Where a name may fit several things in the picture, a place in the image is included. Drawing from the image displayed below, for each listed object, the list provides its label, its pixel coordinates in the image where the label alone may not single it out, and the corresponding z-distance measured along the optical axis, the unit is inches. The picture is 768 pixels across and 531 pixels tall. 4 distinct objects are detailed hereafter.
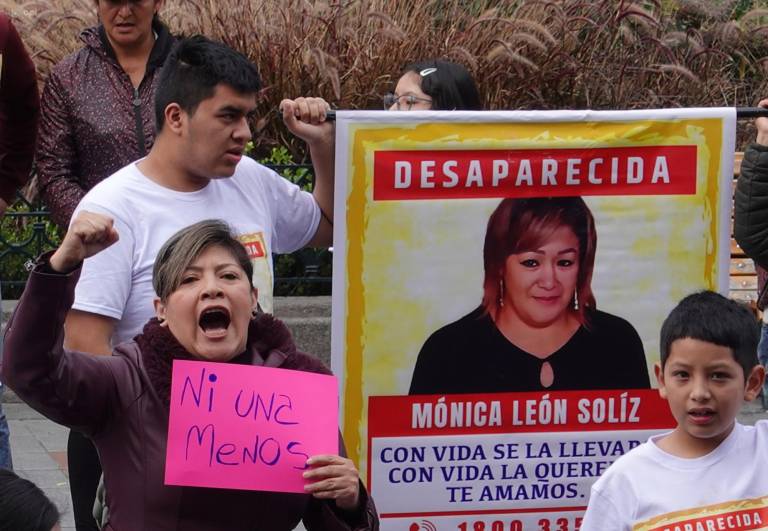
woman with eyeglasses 347.5
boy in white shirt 230.0
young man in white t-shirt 268.0
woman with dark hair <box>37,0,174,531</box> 341.7
